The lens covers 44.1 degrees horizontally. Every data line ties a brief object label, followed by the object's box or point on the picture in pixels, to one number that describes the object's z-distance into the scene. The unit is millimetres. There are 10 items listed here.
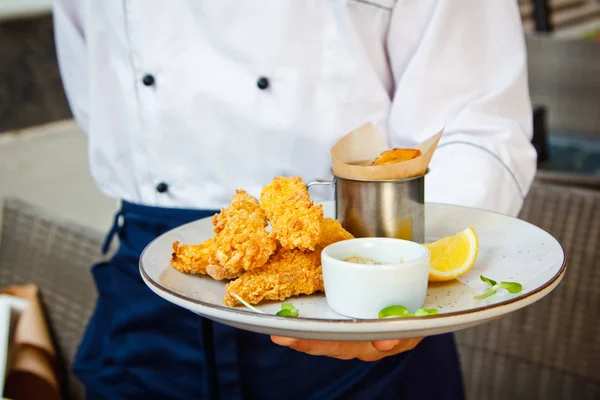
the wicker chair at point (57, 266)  2594
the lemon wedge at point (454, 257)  1223
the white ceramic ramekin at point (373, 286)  1129
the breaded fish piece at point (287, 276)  1181
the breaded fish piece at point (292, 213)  1235
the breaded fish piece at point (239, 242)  1229
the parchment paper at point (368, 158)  1281
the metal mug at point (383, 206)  1288
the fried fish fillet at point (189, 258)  1244
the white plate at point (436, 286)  1015
